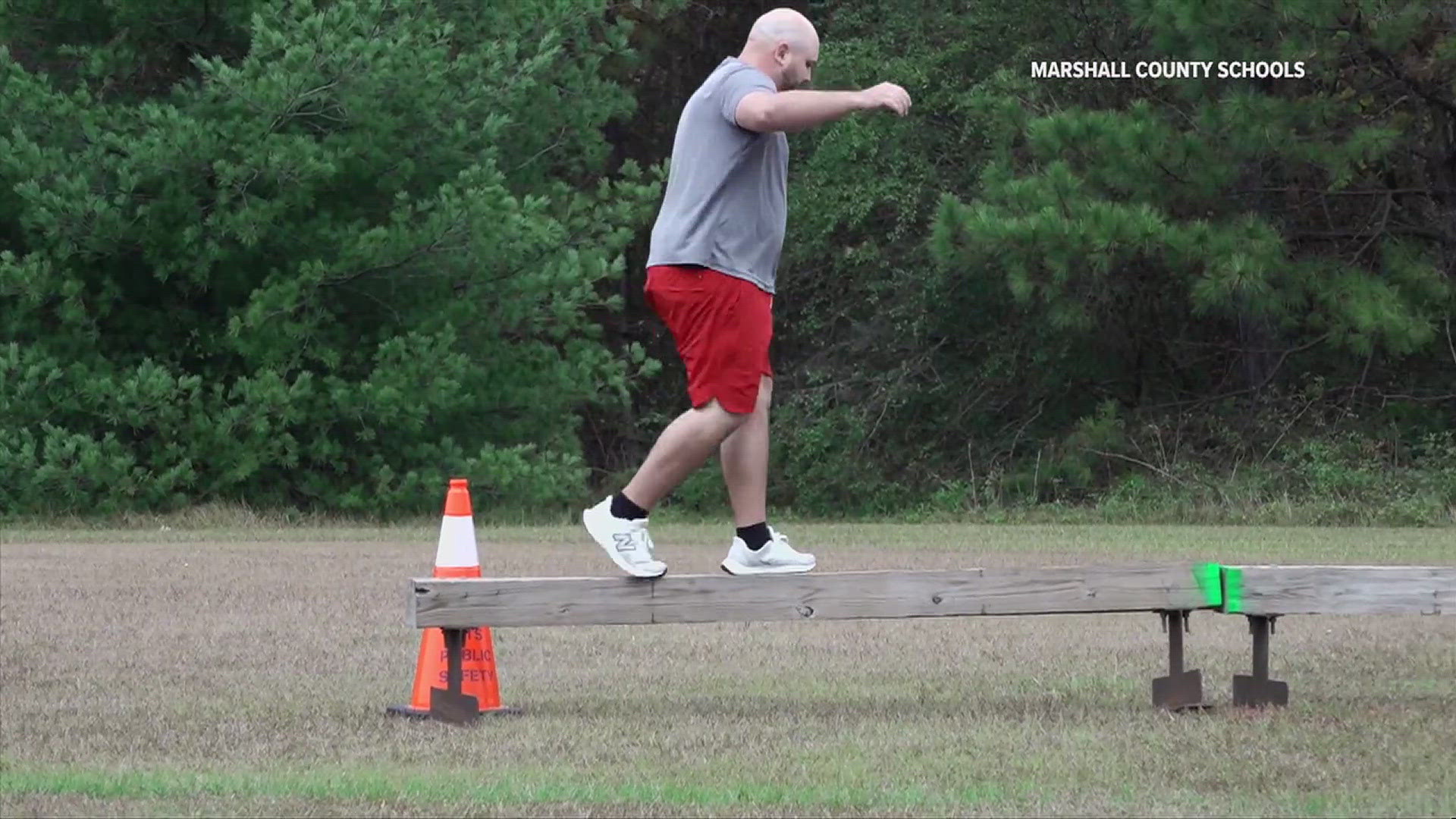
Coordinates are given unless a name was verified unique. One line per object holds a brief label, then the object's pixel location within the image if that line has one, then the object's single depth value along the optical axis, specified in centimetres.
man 1318
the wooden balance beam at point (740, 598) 1344
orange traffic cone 1410
